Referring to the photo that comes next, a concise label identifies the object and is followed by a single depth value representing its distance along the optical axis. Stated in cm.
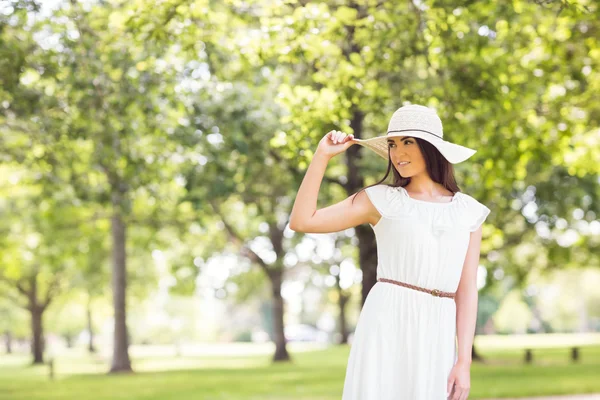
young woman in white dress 402
